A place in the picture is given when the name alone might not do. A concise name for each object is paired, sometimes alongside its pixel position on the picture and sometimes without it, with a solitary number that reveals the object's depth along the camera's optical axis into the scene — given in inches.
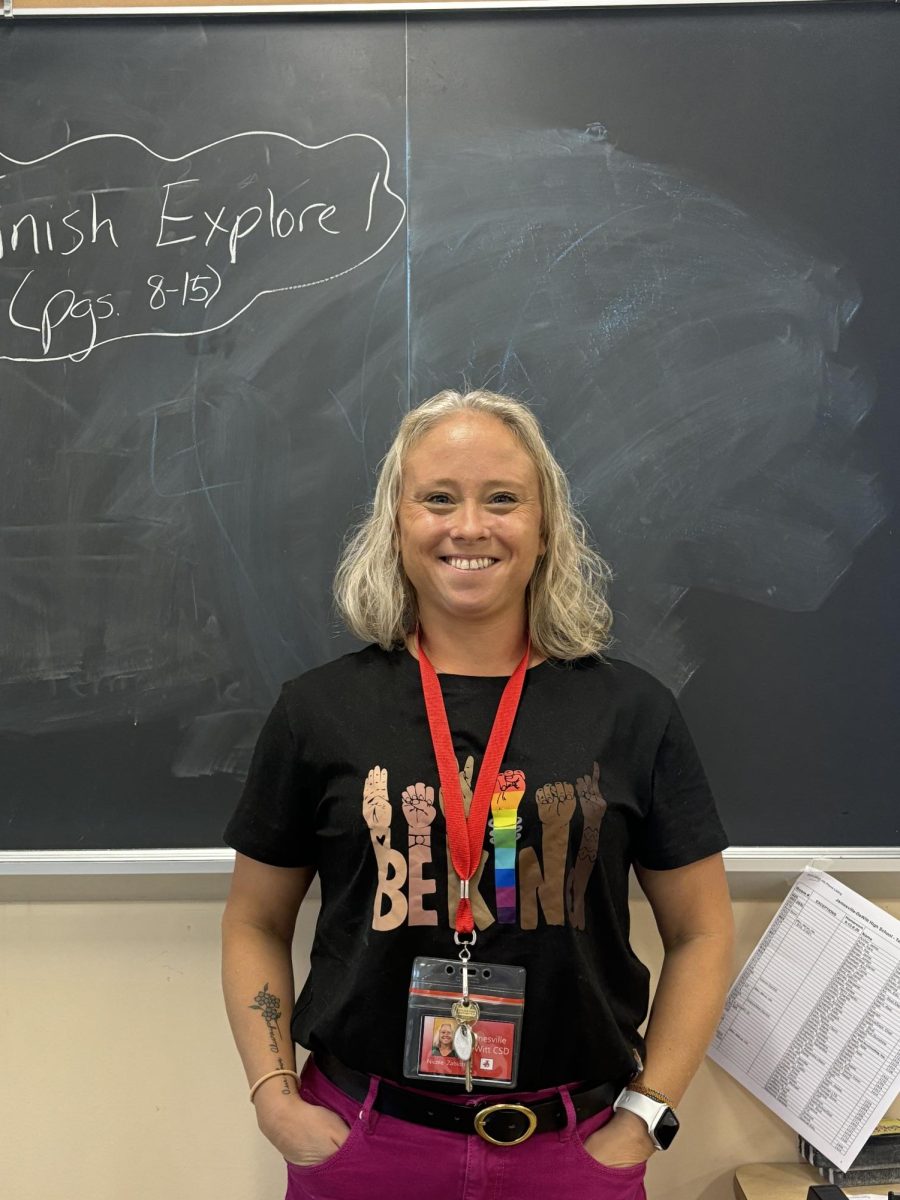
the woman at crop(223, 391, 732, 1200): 52.5
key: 51.2
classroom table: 67.7
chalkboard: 67.6
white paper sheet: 66.4
